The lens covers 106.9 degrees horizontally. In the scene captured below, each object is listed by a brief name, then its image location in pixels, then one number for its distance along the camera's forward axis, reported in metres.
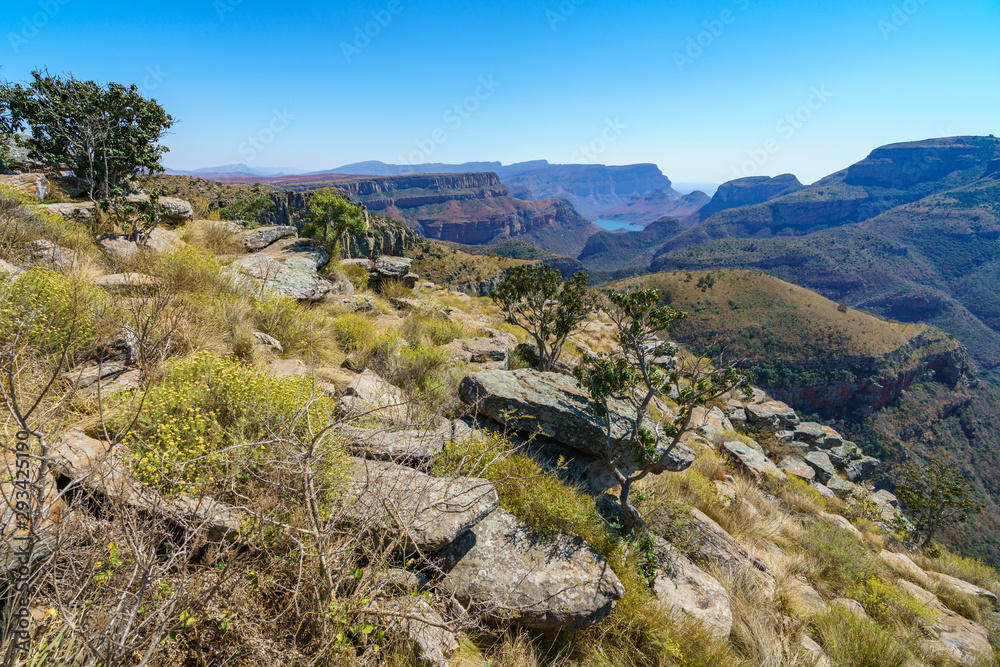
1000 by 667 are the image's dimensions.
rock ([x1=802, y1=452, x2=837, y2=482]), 13.61
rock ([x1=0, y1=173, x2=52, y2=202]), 9.76
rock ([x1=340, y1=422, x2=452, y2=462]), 3.67
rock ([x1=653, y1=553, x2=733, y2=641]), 3.97
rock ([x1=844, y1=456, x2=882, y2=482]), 16.53
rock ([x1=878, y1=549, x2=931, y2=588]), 7.47
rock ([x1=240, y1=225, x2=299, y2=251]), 11.80
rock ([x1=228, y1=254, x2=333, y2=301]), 7.88
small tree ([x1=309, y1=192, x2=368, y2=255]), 14.76
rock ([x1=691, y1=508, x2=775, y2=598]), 5.13
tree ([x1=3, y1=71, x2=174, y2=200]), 10.98
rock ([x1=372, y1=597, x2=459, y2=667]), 2.39
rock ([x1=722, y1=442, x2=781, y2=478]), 9.90
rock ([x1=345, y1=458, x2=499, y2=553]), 2.70
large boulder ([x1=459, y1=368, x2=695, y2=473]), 5.30
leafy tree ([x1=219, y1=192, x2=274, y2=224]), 20.94
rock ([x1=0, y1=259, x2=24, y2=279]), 4.54
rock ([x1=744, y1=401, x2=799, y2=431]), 16.36
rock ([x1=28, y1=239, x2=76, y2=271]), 5.92
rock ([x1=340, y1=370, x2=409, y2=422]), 4.53
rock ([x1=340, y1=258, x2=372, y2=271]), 14.66
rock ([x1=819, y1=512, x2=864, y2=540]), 8.69
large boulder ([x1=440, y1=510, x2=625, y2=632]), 3.14
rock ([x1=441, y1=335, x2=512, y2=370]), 8.52
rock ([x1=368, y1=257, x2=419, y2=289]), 14.66
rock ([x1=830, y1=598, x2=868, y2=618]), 5.04
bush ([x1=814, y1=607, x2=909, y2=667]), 3.95
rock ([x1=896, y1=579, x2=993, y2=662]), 5.27
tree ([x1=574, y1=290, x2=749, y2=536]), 5.05
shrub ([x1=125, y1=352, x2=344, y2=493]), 2.87
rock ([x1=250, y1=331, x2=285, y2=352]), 6.11
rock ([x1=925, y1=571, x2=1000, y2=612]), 7.19
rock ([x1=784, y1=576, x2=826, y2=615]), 4.81
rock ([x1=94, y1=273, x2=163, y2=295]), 5.57
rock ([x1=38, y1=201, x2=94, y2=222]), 8.76
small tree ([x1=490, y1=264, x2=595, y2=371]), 9.85
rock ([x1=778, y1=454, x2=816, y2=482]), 12.17
